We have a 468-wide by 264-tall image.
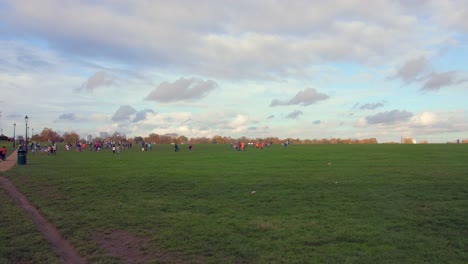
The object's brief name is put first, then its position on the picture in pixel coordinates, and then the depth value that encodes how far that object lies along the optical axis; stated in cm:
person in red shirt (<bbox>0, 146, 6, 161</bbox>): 3194
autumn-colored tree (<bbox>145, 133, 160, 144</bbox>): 15716
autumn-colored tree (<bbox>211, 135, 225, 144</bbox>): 17742
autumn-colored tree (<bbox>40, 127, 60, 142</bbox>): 13775
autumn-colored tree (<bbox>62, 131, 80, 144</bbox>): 14612
